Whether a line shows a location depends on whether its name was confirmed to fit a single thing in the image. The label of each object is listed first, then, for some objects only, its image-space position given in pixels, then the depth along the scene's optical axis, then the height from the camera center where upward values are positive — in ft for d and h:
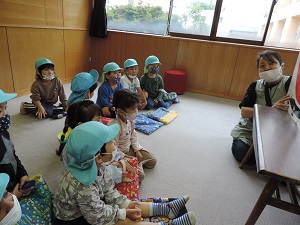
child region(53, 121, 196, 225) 2.99 -2.35
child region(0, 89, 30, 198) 3.62 -2.31
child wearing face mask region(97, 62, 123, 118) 7.54 -1.95
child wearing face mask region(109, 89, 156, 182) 5.10 -2.27
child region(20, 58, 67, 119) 7.98 -2.57
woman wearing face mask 5.93 -1.28
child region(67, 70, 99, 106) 6.11 -1.57
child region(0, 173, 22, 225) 2.40 -2.09
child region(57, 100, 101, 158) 4.82 -1.81
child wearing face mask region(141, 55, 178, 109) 10.17 -2.40
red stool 12.13 -2.32
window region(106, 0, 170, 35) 13.44 +1.18
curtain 13.42 +0.60
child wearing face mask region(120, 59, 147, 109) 8.76 -1.72
